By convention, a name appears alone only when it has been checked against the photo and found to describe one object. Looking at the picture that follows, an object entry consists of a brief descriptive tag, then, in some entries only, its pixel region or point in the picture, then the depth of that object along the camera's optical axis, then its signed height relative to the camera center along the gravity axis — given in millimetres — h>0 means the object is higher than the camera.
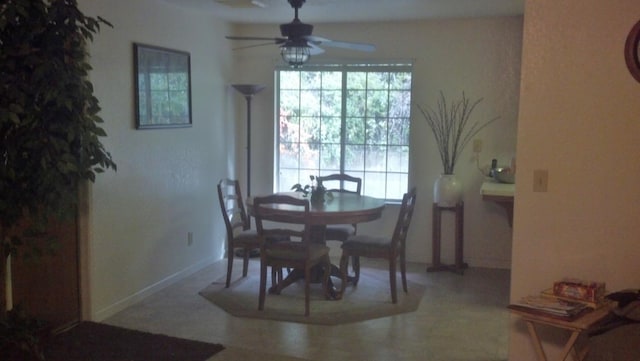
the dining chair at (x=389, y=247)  4500 -847
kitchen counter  4703 -439
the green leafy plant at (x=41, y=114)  2566 +69
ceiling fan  4066 +635
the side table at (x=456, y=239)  5426 -935
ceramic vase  5336 -484
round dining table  4320 -564
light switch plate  3012 -211
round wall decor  2801 +412
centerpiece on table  4715 -454
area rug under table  4219 -1258
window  5773 +100
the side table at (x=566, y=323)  2582 -808
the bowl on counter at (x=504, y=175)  5113 -325
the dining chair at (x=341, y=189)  5152 -515
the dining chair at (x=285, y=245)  4227 -794
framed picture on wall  4391 +348
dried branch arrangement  5531 +97
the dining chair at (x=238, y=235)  4801 -815
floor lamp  5691 +367
